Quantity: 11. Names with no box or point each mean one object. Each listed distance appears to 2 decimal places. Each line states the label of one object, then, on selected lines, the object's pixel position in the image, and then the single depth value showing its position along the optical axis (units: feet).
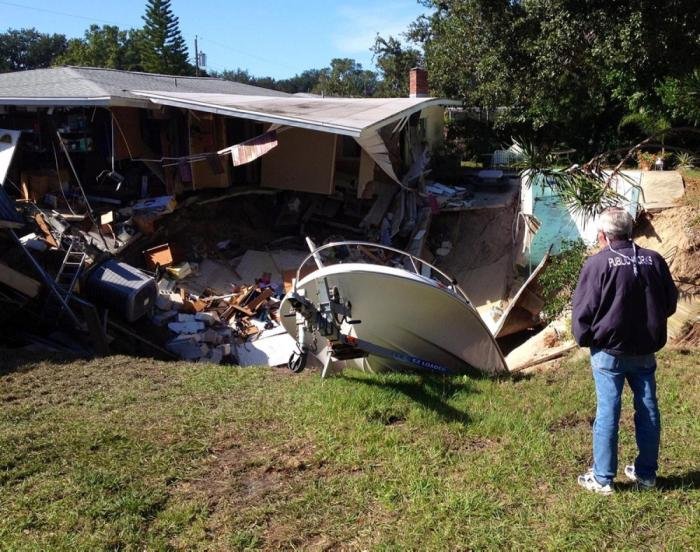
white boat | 17.07
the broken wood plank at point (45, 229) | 32.09
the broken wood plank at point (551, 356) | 22.97
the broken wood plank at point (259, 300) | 33.65
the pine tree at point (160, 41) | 144.56
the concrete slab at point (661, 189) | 25.94
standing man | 10.54
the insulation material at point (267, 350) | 29.89
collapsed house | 29.58
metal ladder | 28.09
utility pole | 154.36
